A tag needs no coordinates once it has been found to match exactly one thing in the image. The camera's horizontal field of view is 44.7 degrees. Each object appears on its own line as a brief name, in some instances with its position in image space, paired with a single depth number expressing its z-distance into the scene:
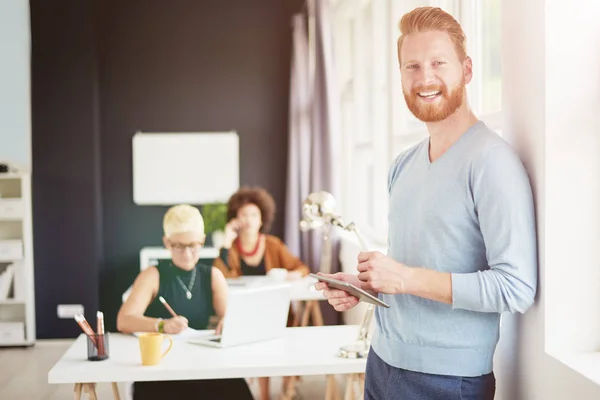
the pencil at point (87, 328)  2.59
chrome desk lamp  2.65
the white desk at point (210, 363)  2.47
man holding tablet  1.53
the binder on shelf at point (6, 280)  6.20
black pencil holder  2.62
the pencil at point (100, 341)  2.62
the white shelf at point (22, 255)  6.22
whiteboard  7.13
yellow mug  2.52
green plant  6.63
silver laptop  2.72
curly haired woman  5.00
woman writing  3.01
